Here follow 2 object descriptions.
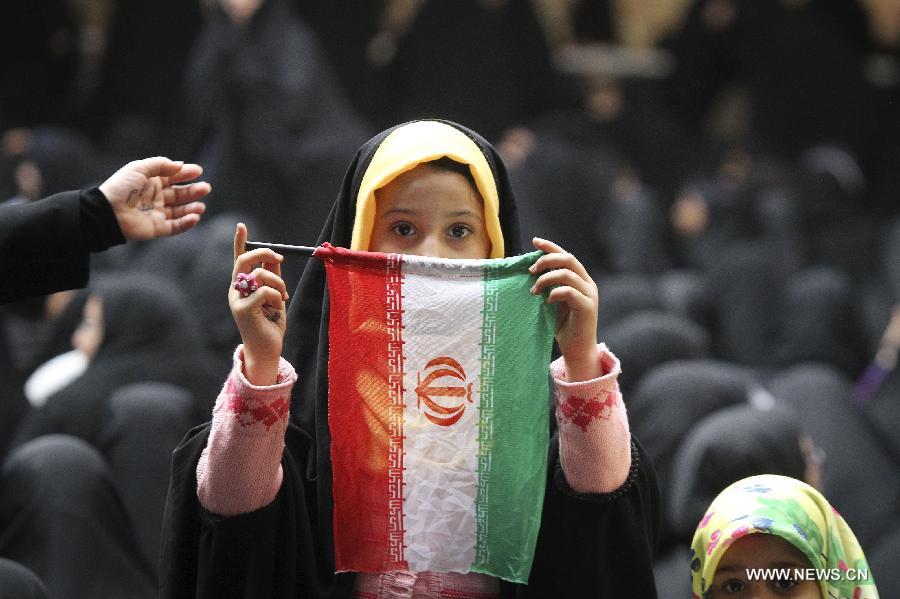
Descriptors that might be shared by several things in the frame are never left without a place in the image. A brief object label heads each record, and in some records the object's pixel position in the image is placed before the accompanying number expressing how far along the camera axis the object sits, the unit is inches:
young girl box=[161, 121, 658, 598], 183.3
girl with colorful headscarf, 215.8
